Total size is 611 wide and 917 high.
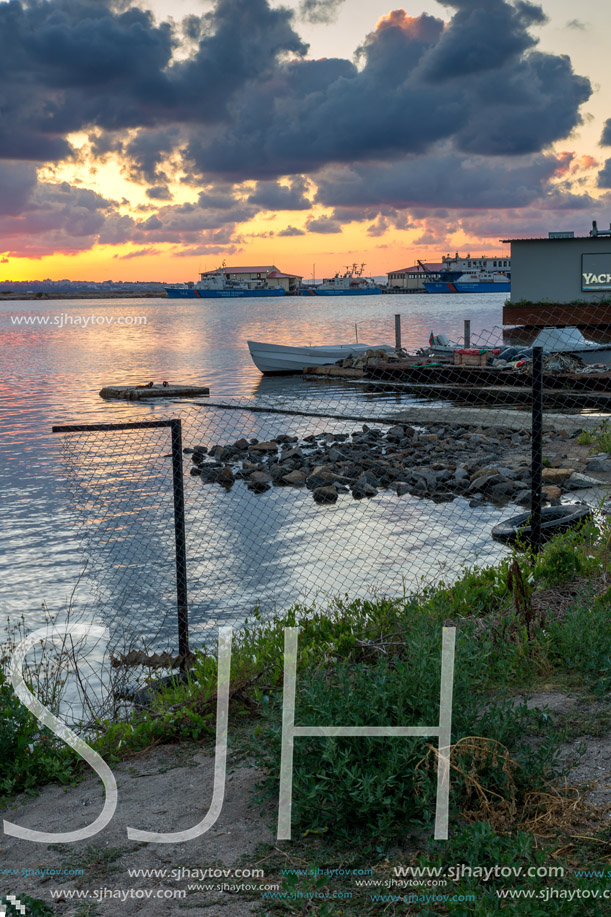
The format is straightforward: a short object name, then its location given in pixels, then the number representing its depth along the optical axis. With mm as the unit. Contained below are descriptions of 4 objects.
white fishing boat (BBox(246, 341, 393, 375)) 41375
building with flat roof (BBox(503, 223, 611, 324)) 36625
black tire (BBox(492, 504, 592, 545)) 9961
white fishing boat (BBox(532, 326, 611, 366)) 30312
